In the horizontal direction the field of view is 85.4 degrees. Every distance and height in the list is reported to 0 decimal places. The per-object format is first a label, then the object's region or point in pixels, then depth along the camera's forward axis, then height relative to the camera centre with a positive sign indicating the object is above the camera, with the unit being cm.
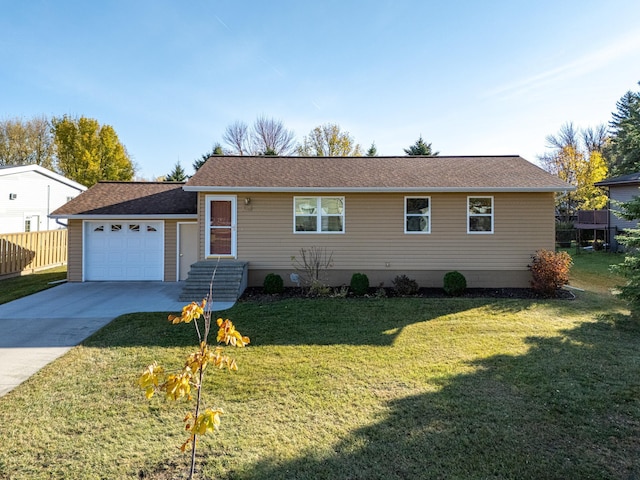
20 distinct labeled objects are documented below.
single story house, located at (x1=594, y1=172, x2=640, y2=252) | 1961 +307
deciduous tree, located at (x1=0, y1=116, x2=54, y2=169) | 3031 +880
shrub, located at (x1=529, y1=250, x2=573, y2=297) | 984 -82
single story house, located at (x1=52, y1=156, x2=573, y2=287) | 1096 +49
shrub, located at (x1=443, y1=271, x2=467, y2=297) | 1020 -119
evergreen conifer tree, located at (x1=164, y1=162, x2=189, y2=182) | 2559 +512
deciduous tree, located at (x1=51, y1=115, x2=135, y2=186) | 2856 +770
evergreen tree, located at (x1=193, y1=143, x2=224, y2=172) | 2602 +644
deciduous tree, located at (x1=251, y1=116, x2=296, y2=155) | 3591 +1119
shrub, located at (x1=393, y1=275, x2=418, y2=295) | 1028 -128
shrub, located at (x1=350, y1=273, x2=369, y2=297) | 1024 -122
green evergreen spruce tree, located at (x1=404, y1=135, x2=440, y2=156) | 2338 +652
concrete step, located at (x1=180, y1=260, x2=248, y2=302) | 955 -113
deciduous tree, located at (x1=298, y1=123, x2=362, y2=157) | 3278 +961
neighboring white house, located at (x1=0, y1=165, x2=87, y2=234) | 1816 +257
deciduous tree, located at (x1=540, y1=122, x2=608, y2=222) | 2522 +503
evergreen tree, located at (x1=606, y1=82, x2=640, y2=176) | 2405 +716
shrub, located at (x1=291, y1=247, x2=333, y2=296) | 1091 -67
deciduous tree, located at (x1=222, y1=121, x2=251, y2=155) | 3612 +1100
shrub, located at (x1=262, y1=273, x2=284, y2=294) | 1027 -123
